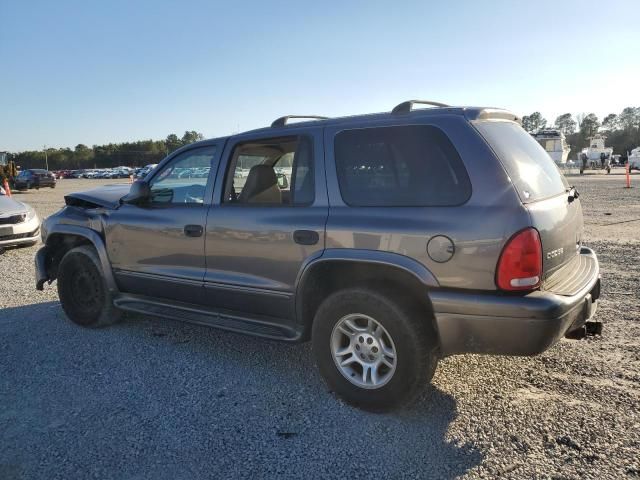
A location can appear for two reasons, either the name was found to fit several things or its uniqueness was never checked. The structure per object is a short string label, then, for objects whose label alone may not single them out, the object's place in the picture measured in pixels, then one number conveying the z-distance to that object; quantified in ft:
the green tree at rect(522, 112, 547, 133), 398.42
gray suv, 9.55
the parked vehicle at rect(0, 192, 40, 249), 29.96
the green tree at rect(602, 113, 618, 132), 391.57
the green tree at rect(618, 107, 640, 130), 363.87
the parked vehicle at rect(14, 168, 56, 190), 108.17
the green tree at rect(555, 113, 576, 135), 439.63
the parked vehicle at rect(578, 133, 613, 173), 140.87
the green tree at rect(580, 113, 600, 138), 340.22
